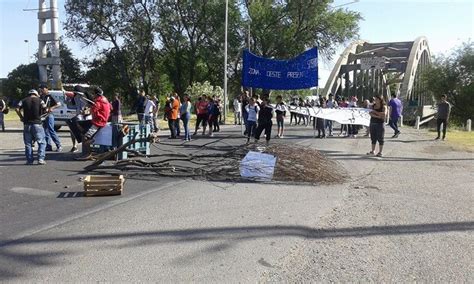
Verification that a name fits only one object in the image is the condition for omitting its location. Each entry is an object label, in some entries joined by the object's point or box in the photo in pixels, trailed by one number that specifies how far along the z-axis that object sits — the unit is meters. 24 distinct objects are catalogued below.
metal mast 31.06
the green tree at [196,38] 43.78
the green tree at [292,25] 43.25
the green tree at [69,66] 58.81
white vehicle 19.83
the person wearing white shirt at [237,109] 26.97
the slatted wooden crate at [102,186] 7.52
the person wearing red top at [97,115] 11.44
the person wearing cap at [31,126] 10.59
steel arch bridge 43.91
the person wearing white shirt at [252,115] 15.71
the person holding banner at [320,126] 18.30
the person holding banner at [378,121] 12.69
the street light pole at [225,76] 26.98
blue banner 17.33
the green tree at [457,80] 43.56
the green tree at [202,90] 33.28
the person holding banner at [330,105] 19.58
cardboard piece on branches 9.20
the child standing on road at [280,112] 18.12
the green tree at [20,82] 59.22
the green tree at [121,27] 44.69
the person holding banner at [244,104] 18.91
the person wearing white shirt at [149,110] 18.62
